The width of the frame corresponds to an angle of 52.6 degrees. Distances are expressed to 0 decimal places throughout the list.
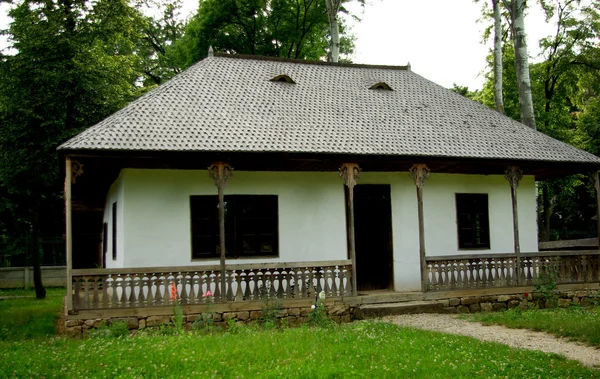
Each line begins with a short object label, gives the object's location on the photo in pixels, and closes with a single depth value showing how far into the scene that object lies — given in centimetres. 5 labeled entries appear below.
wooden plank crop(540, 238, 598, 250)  1869
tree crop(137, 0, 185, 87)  3528
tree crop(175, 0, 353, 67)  3127
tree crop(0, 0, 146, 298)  1961
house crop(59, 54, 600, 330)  1327
